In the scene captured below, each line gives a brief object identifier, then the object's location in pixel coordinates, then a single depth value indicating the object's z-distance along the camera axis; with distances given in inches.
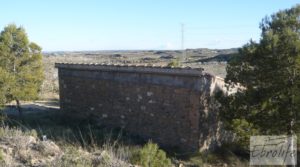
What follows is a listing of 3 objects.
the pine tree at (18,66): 540.3
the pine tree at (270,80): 342.0
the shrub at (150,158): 236.5
